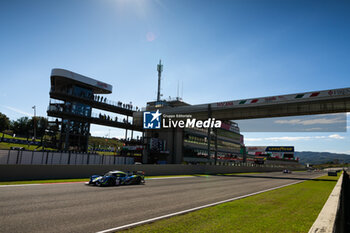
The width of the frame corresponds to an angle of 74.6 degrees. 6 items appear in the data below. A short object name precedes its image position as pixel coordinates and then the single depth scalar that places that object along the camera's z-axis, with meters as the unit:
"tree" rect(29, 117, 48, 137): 97.12
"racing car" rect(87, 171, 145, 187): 15.79
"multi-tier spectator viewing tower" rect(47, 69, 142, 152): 45.69
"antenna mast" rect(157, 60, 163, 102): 71.06
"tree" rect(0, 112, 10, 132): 94.99
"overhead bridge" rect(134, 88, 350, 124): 29.95
